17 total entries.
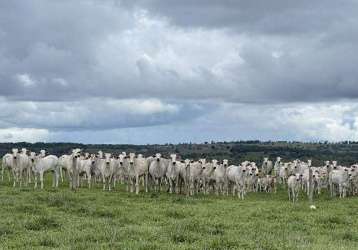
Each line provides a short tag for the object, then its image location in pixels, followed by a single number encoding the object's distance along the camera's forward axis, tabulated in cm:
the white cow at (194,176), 4426
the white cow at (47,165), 4403
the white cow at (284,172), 5759
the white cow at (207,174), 4653
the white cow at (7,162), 4597
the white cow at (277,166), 6107
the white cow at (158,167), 4462
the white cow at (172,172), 4374
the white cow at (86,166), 4644
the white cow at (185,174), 4344
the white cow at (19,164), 4501
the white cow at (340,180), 4764
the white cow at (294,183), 4394
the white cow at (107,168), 4569
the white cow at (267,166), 6598
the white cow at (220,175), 4659
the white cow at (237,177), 4535
